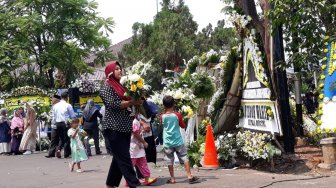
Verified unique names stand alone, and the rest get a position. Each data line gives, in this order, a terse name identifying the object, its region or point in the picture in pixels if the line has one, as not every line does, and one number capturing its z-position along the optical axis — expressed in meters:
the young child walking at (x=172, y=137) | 8.49
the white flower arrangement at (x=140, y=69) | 7.62
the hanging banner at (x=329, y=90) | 9.27
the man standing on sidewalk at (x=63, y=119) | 14.73
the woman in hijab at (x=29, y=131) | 17.55
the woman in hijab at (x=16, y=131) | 18.08
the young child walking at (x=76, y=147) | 11.05
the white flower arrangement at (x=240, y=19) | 10.48
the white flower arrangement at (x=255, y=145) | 9.63
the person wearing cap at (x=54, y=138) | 15.11
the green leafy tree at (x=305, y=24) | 8.48
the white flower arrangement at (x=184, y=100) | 9.88
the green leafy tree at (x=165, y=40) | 33.91
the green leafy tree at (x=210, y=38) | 36.44
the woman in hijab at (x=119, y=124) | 7.06
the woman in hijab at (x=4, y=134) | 18.39
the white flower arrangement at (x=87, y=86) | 22.77
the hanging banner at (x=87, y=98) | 22.69
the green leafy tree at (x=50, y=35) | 29.99
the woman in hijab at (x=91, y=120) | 15.23
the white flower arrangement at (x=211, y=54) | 12.85
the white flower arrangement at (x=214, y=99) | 11.34
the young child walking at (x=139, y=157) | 8.30
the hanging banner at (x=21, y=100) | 20.77
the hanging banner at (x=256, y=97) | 9.66
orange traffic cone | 10.06
